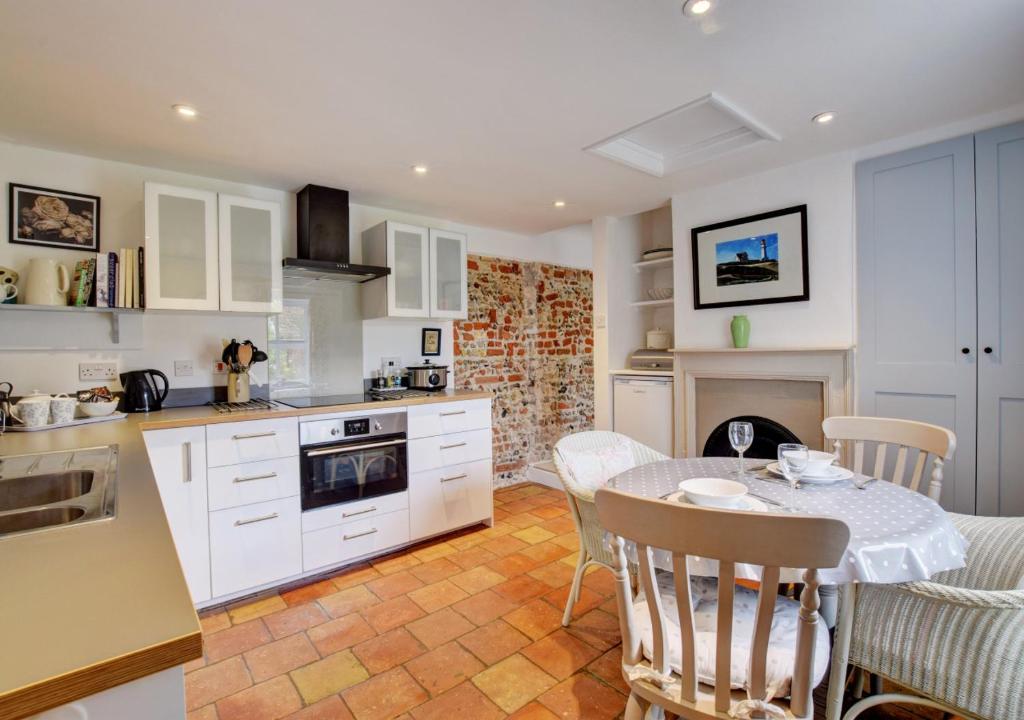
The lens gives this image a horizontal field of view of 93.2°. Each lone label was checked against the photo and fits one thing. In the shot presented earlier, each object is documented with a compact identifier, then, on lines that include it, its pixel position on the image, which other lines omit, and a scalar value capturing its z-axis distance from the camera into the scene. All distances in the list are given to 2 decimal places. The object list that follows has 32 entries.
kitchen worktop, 0.51
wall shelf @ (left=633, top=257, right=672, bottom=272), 3.74
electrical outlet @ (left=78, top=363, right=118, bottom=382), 2.49
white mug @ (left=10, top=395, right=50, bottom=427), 2.06
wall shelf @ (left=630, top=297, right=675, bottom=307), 3.64
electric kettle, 2.47
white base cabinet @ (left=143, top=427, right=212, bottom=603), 2.17
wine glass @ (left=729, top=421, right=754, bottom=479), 1.71
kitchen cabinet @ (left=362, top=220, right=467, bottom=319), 3.21
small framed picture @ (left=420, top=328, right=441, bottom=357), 3.72
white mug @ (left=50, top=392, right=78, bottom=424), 2.14
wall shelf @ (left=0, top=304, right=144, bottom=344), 2.37
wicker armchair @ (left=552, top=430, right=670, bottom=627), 1.84
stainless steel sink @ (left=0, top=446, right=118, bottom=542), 1.09
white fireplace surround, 2.75
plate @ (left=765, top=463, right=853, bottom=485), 1.60
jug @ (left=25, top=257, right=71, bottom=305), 2.26
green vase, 3.10
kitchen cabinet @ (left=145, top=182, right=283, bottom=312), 2.41
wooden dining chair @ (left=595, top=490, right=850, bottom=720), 0.91
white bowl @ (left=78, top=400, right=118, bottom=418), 2.27
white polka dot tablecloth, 1.12
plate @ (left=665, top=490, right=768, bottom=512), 1.37
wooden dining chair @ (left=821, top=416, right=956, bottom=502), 1.82
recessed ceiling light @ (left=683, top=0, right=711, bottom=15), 1.48
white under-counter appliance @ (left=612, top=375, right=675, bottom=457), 3.56
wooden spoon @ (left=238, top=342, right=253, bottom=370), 2.79
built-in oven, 2.57
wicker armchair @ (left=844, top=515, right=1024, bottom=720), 1.01
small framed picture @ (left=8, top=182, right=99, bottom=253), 2.36
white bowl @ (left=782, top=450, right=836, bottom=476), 1.65
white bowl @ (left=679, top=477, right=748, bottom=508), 1.37
